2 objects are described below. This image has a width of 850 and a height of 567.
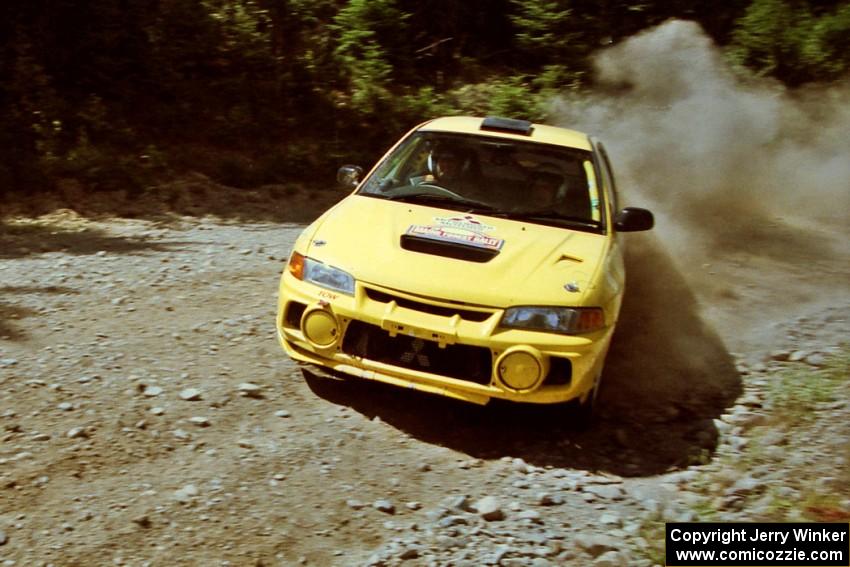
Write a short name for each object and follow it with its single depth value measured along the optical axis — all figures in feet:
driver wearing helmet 21.43
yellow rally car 16.39
